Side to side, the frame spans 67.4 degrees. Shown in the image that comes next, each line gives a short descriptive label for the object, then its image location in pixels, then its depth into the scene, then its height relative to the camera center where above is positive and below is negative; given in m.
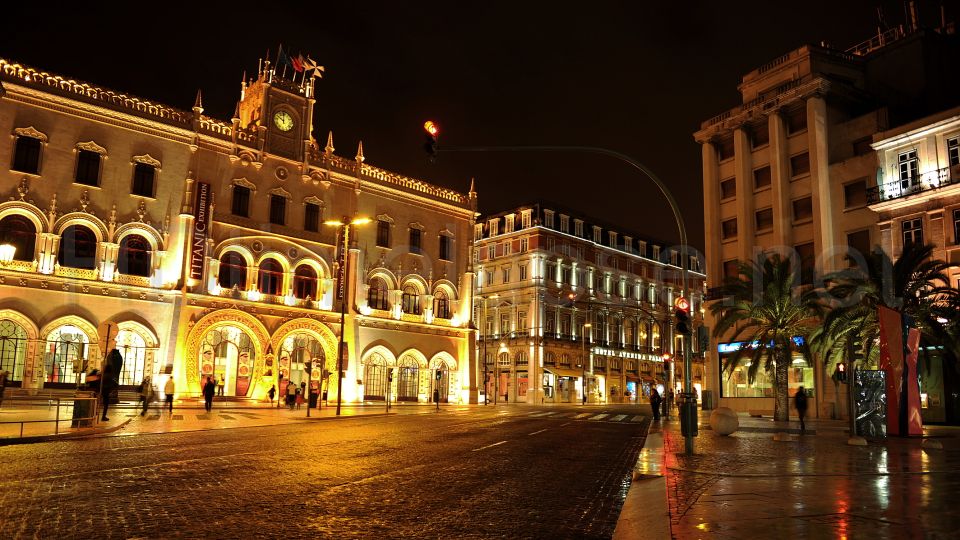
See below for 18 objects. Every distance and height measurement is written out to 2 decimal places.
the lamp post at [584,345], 69.69 +2.51
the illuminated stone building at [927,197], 33.03 +8.65
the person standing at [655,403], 33.00 -1.42
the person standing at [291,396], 36.09 -1.57
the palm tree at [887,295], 26.08 +2.99
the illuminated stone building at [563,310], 70.06 +6.19
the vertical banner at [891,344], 19.83 +0.92
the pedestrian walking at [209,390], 30.94 -1.18
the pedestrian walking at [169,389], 27.88 -1.05
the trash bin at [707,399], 41.36 -1.56
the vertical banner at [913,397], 21.30 -0.59
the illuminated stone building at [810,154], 39.31 +13.01
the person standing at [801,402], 25.57 -0.98
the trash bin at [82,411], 19.30 -1.36
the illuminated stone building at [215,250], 34.06 +6.31
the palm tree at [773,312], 31.69 +2.77
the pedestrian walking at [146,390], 26.99 -1.27
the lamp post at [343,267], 42.73 +5.92
